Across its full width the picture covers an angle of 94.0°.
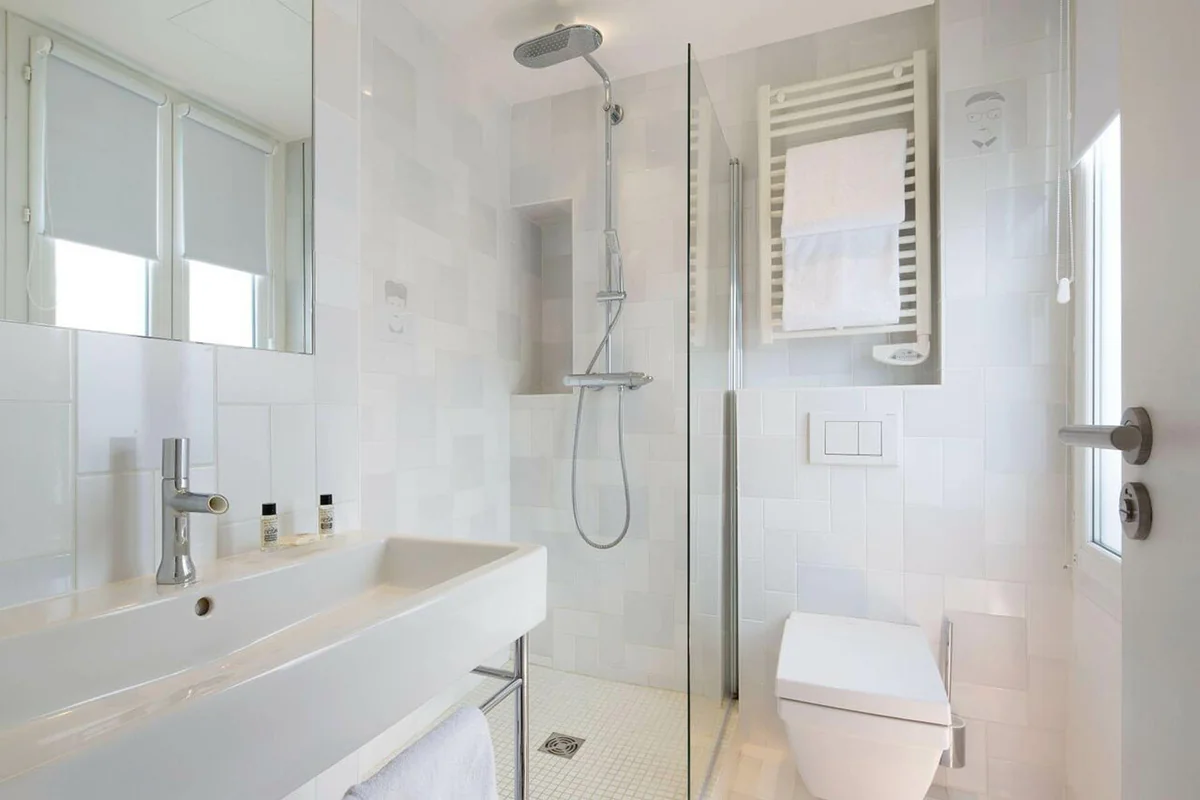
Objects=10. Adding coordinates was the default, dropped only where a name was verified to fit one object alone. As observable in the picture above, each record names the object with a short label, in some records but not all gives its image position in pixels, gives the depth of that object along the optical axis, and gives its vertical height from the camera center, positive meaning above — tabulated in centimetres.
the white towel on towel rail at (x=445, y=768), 72 -51
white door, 50 +3
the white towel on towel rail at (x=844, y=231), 173 +54
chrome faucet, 83 -17
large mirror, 77 +39
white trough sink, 44 -30
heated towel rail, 171 +83
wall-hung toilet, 120 -71
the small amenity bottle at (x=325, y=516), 111 -23
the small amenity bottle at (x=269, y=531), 100 -23
